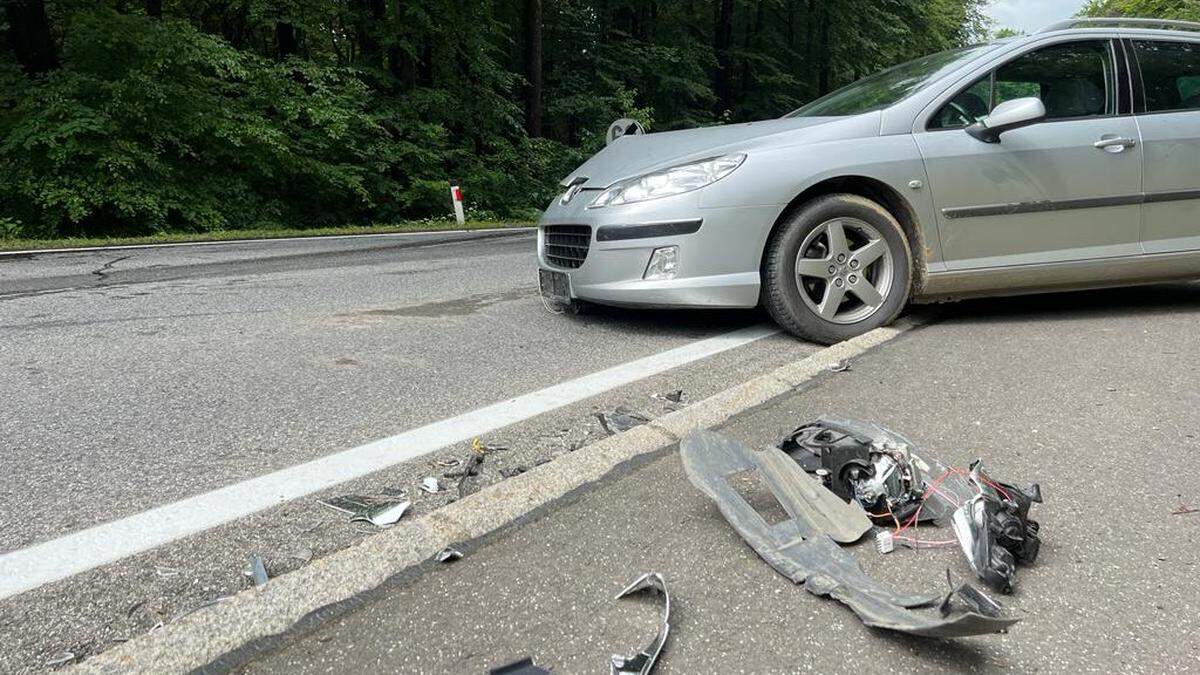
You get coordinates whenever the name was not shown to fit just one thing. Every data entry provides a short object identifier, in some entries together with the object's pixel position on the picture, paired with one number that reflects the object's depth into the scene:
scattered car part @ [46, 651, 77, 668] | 1.48
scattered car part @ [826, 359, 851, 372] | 3.41
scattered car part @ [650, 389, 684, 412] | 3.06
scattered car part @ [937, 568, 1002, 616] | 1.50
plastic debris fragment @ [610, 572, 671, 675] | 1.44
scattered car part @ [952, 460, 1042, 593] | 1.74
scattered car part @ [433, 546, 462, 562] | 1.83
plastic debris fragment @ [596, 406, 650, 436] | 2.79
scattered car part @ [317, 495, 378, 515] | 2.12
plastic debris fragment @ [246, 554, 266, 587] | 1.76
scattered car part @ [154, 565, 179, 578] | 1.79
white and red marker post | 15.05
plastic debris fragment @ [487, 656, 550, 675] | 1.42
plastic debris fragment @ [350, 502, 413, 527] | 2.05
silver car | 3.94
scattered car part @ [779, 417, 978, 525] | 2.04
